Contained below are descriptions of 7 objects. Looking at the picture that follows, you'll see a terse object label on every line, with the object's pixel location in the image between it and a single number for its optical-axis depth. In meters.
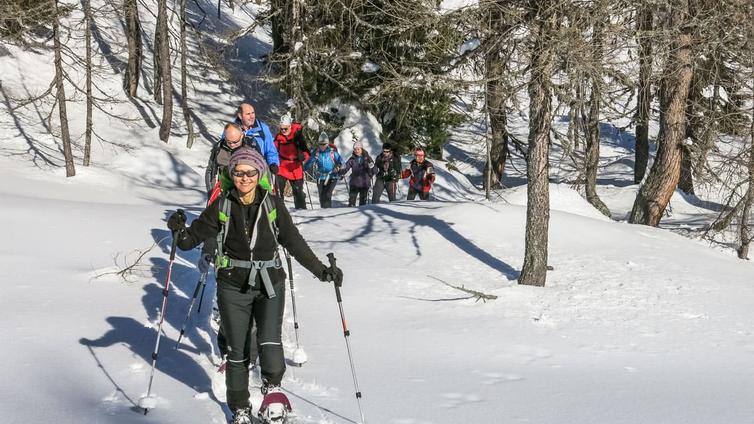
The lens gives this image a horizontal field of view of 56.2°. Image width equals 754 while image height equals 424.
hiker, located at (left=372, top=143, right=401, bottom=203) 16.31
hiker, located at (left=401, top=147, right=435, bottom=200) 16.50
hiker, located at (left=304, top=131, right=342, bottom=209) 14.85
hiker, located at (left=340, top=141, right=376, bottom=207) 15.66
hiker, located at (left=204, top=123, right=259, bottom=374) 4.72
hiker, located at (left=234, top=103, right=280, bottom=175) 8.52
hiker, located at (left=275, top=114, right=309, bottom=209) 12.47
